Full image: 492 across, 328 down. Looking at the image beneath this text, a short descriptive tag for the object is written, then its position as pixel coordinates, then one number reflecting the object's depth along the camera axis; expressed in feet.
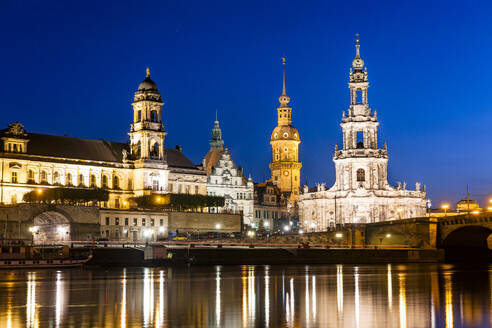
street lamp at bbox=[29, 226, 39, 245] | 329.72
